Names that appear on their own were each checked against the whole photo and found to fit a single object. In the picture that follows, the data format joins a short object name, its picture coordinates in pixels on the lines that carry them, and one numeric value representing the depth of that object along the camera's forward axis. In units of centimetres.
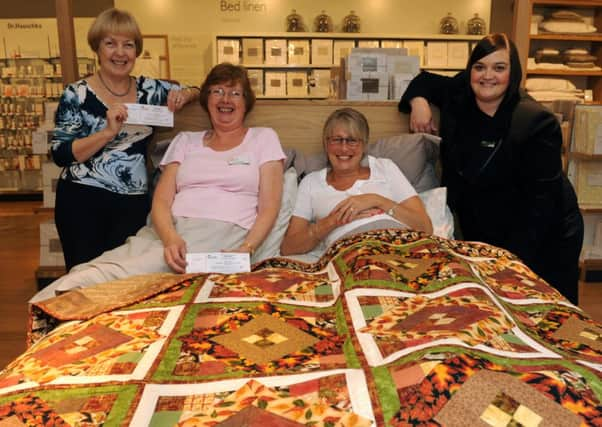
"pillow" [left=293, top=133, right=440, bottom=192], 219
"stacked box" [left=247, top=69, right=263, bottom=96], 579
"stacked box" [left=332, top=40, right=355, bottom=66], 579
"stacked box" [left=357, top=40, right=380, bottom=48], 581
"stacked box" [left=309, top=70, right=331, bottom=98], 580
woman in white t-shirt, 191
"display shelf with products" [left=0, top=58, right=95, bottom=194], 636
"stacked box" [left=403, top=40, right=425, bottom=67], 581
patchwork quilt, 91
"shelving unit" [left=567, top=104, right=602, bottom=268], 298
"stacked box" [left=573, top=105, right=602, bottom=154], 296
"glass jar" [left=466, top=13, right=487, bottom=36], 586
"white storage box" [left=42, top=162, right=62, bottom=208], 319
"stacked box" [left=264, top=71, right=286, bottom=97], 583
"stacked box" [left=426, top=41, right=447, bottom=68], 582
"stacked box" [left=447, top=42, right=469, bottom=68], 580
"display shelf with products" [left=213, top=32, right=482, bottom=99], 577
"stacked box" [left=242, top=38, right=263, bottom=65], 578
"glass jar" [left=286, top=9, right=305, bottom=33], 586
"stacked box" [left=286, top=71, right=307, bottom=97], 584
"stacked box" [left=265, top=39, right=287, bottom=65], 579
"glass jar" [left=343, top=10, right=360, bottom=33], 588
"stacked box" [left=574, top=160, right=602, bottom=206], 318
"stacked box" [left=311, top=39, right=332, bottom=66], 576
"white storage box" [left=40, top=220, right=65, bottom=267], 322
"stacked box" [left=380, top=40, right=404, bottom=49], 584
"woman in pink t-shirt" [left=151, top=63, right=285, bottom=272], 190
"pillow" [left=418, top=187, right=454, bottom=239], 206
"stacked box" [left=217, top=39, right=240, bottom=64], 582
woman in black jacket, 190
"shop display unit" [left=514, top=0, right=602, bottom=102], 466
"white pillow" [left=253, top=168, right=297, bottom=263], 194
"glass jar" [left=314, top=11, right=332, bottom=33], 584
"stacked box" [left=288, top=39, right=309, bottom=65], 578
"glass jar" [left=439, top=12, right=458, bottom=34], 591
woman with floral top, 191
